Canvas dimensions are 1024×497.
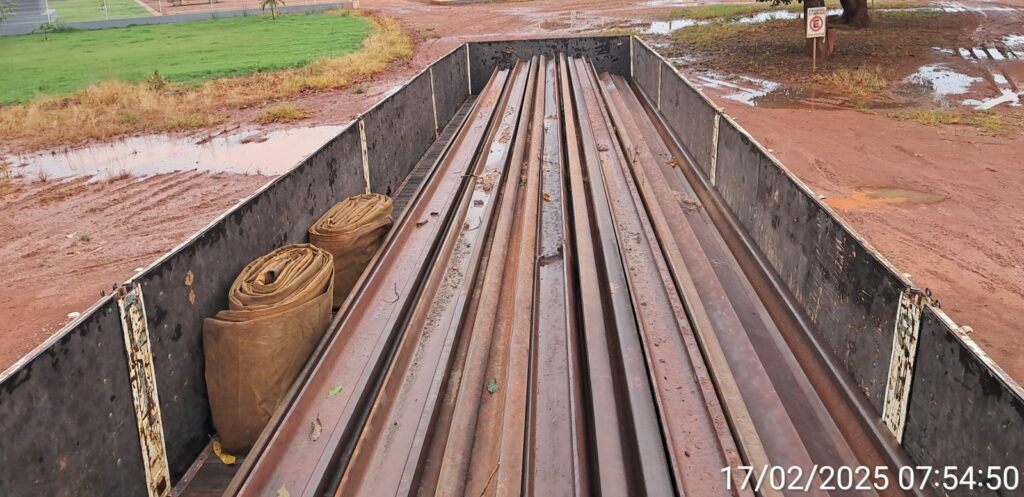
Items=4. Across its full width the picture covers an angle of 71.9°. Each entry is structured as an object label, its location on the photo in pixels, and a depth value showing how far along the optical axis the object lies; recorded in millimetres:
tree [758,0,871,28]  23203
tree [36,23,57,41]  36088
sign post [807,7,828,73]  15719
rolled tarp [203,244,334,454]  3160
